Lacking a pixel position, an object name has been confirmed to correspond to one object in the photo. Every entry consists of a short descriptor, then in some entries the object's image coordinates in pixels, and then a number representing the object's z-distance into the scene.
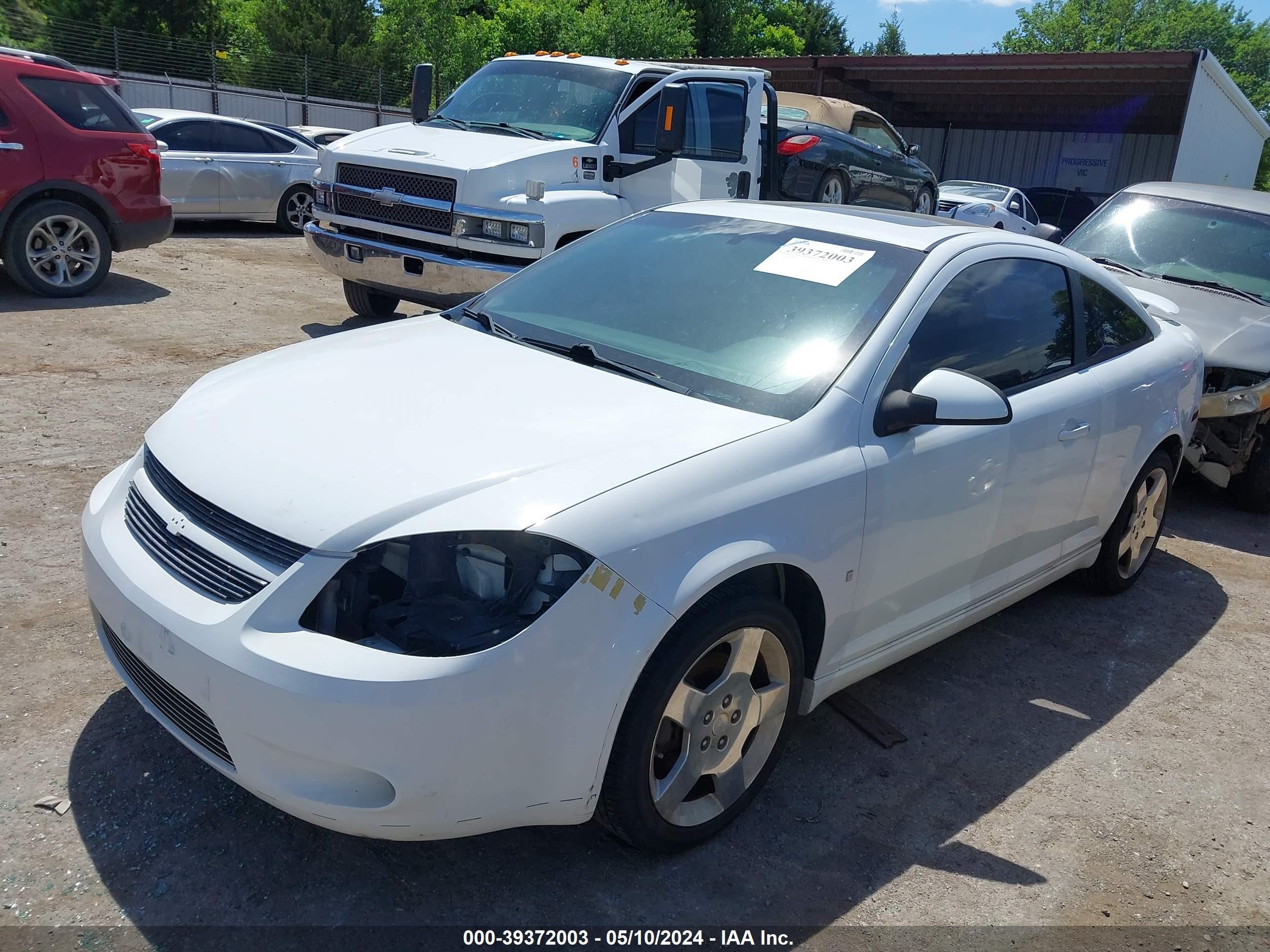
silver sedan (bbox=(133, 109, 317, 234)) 12.77
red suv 8.35
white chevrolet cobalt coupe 2.38
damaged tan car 6.12
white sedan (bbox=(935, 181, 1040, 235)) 17.38
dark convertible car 11.95
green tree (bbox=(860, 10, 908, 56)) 64.88
